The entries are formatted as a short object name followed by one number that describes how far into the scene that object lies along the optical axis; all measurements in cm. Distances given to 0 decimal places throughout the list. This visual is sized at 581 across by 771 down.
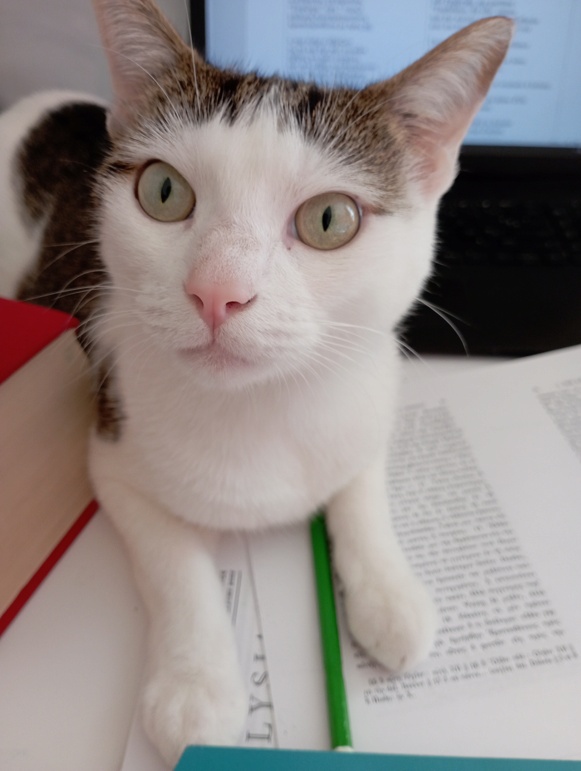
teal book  16
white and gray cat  17
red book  20
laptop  30
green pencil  17
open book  18
